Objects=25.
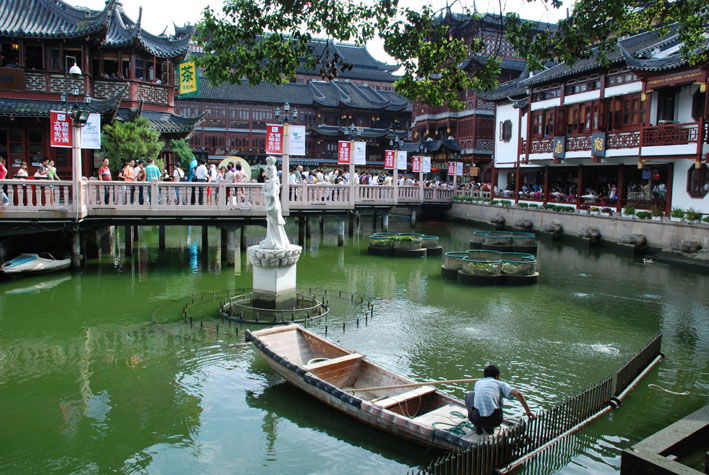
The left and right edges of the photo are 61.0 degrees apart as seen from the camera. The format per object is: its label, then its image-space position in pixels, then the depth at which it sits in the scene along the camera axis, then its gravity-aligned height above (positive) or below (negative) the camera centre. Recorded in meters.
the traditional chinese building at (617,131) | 28.11 +3.20
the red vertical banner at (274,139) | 20.91 +1.43
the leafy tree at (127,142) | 26.59 +1.53
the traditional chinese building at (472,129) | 52.34 +4.99
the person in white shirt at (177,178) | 20.66 -0.02
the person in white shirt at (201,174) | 23.44 +0.16
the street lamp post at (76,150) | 18.86 +0.79
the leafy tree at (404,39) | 10.52 +2.64
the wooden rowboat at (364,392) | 8.08 -3.22
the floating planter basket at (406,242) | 26.17 -2.56
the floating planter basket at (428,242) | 26.83 -2.58
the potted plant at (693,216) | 26.20 -1.10
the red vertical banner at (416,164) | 39.75 +1.30
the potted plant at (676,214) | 27.06 -1.08
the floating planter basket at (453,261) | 21.11 -2.70
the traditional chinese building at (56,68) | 25.48 +4.86
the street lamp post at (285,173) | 21.08 +0.28
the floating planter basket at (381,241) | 26.55 -2.58
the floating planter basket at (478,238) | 28.69 -2.54
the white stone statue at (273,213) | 15.33 -0.84
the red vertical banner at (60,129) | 18.67 +1.41
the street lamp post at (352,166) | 27.19 +0.77
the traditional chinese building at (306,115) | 62.72 +7.11
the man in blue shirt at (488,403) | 7.81 -2.83
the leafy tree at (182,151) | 34.22 +1.55
